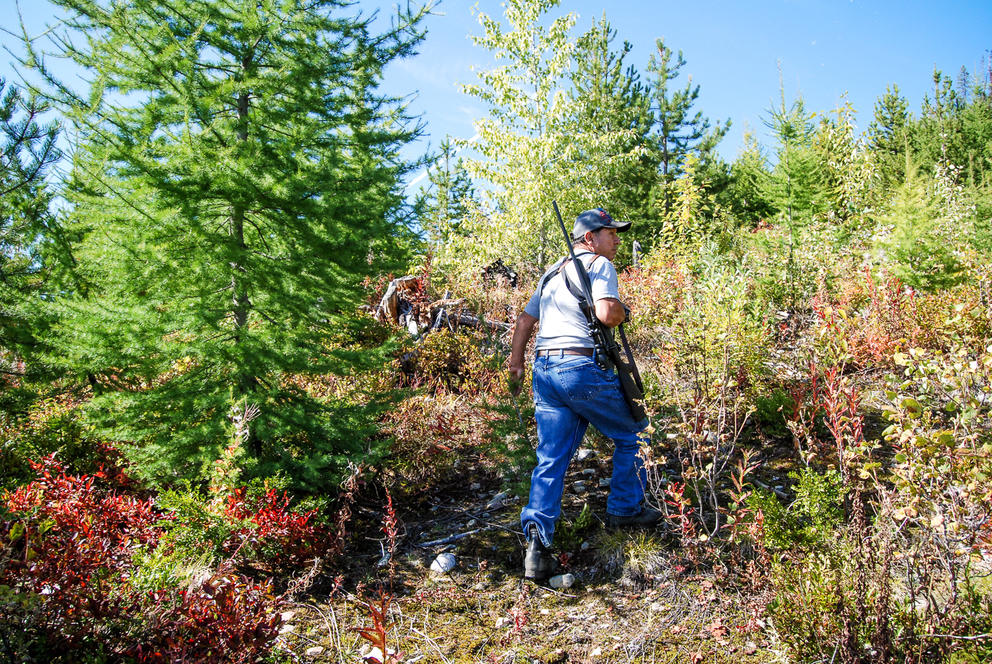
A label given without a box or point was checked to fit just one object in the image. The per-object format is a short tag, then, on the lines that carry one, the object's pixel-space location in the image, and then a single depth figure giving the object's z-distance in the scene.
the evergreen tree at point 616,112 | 14.77
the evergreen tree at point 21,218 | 3.81
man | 3.13
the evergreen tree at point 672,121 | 20.66
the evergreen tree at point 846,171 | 8.03
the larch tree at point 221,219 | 3.41
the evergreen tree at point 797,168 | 9.72
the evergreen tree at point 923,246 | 5.91
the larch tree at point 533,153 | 12.32
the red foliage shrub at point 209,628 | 2.12
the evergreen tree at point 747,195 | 18.93
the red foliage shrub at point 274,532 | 3.12
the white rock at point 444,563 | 3.38
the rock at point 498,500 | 4.25
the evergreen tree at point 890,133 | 18.55
